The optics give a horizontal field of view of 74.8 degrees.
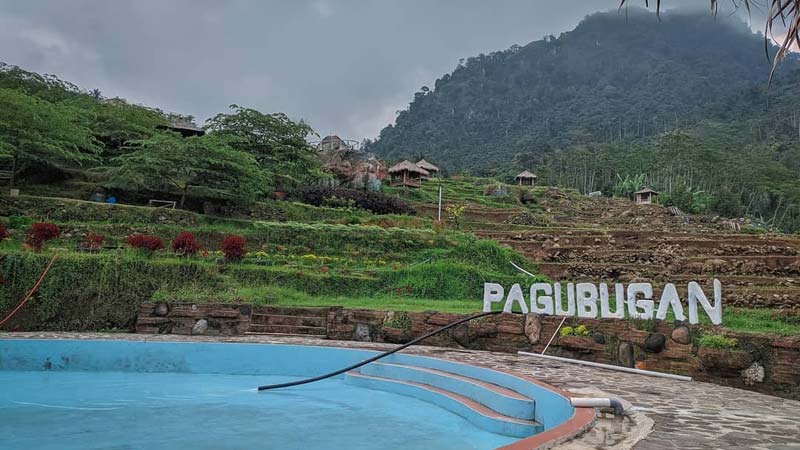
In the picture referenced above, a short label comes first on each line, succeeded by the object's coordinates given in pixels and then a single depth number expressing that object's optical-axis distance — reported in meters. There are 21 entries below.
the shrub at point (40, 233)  10.38
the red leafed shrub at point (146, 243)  10.86
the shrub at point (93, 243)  11.54
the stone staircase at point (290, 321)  9.68
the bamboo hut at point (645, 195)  39.12
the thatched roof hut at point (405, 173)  36.72
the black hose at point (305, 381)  6.84
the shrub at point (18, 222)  13.39
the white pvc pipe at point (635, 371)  6.57
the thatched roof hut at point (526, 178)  48.13
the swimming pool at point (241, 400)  4.99
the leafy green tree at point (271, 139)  22.01
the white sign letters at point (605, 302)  6.77
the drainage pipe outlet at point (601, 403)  4.05
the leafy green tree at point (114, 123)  21.44
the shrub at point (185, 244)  11.73
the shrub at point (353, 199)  21.64
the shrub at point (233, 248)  12.14
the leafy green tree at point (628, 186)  45.16
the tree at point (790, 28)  2.08
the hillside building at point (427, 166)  46.03
